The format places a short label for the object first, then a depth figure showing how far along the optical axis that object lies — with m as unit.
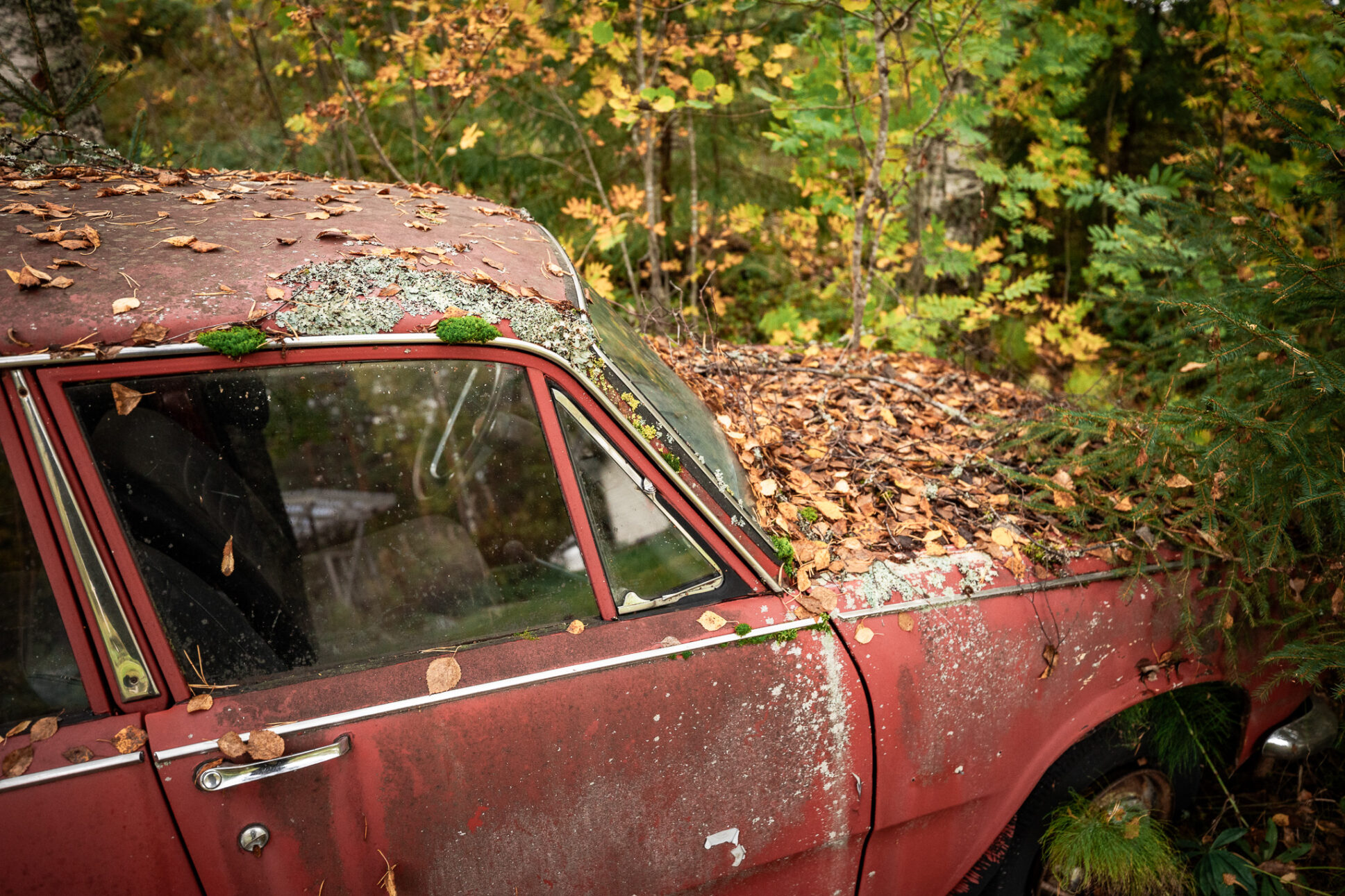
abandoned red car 1.41
